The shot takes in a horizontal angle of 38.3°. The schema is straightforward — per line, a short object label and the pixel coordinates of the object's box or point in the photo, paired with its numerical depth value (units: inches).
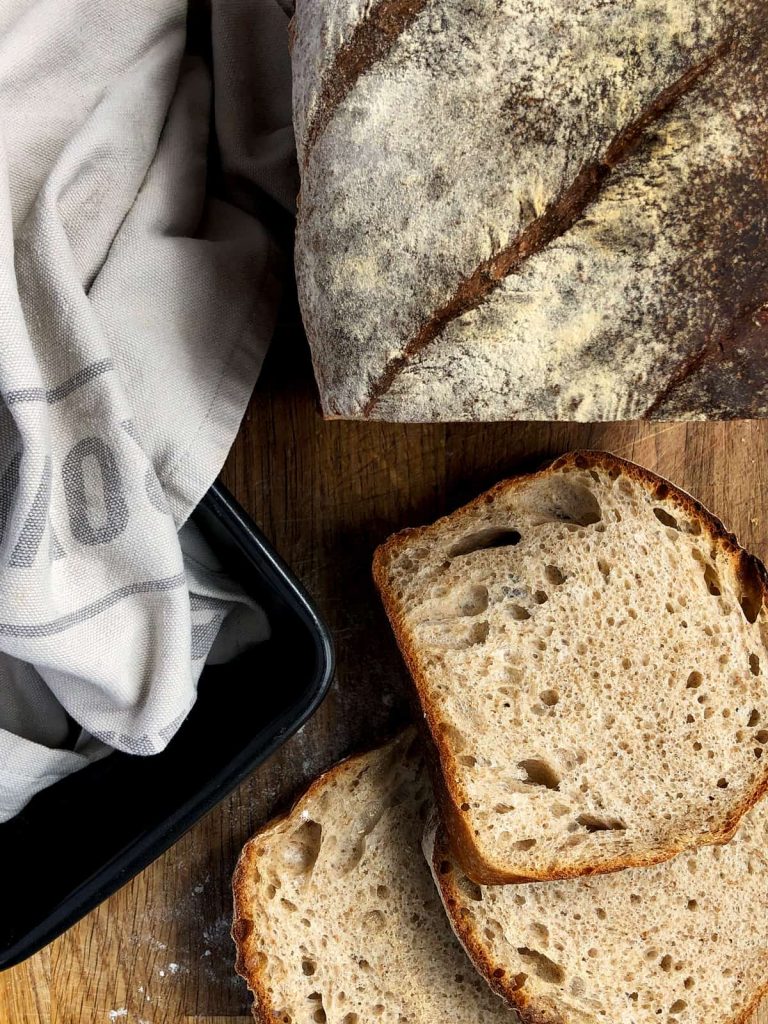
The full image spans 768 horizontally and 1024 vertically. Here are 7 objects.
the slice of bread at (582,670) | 12.8
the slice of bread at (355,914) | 13.4
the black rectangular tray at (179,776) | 12.1
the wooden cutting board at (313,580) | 13.9
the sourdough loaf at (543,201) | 9.3
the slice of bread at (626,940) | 13.1
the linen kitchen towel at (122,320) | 10.8
